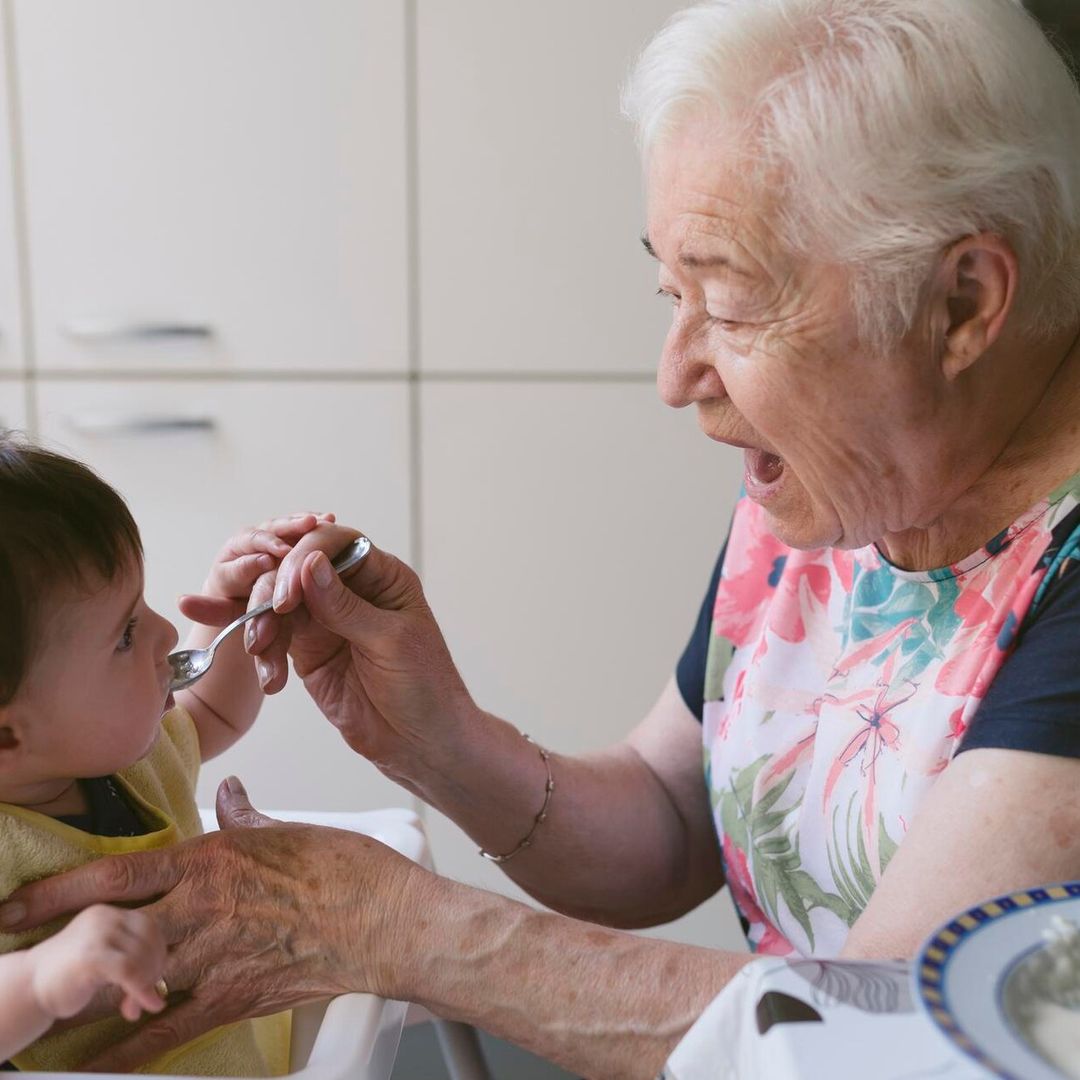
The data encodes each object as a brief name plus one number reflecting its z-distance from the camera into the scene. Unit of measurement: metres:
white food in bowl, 0.48
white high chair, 0.76
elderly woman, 0.85
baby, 0.83
